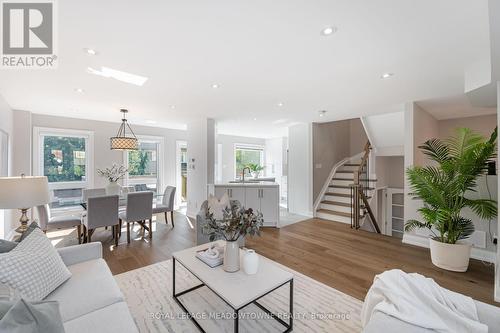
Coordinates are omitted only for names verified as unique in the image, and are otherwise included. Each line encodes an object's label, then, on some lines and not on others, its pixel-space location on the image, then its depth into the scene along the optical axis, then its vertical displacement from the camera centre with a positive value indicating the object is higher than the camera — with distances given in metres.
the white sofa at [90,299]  1.29 -0.90
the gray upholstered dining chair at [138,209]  3.83 -0.73
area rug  1.88 -1.34
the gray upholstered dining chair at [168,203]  4.70 -0.78
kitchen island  4.91 -0.63
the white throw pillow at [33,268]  1.33 -0.66
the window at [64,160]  4.91 +0.18
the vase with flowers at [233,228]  1.89 -0.53
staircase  5.04 -0.76
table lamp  2.04 -0.24
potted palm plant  2.73 -0.30
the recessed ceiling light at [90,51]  2.09 +1.11
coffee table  1.55 -0.90
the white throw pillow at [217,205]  2.10 -0.38
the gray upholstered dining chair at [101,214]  3.41 -0.74
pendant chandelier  4.25 +0.47
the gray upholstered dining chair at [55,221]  3.41 -0.86
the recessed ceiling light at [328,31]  1.77 +1.11
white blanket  1.18 -0.82
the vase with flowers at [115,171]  5.38 -0.09
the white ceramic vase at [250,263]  1.85 -0.80
